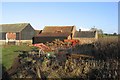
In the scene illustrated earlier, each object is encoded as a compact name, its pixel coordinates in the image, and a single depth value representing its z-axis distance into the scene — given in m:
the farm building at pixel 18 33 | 35.57
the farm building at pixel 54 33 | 32.99
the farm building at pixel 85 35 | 35.64
